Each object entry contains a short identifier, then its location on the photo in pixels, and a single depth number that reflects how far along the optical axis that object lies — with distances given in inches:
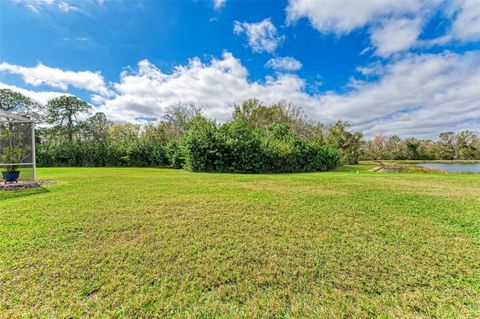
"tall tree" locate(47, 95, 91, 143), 1149.7
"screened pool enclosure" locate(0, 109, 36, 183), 290.5
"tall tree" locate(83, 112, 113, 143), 1268.5
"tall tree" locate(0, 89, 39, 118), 1018.7
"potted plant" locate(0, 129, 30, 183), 287.3
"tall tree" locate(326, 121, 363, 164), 1204.2
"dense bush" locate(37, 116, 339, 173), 528.7
